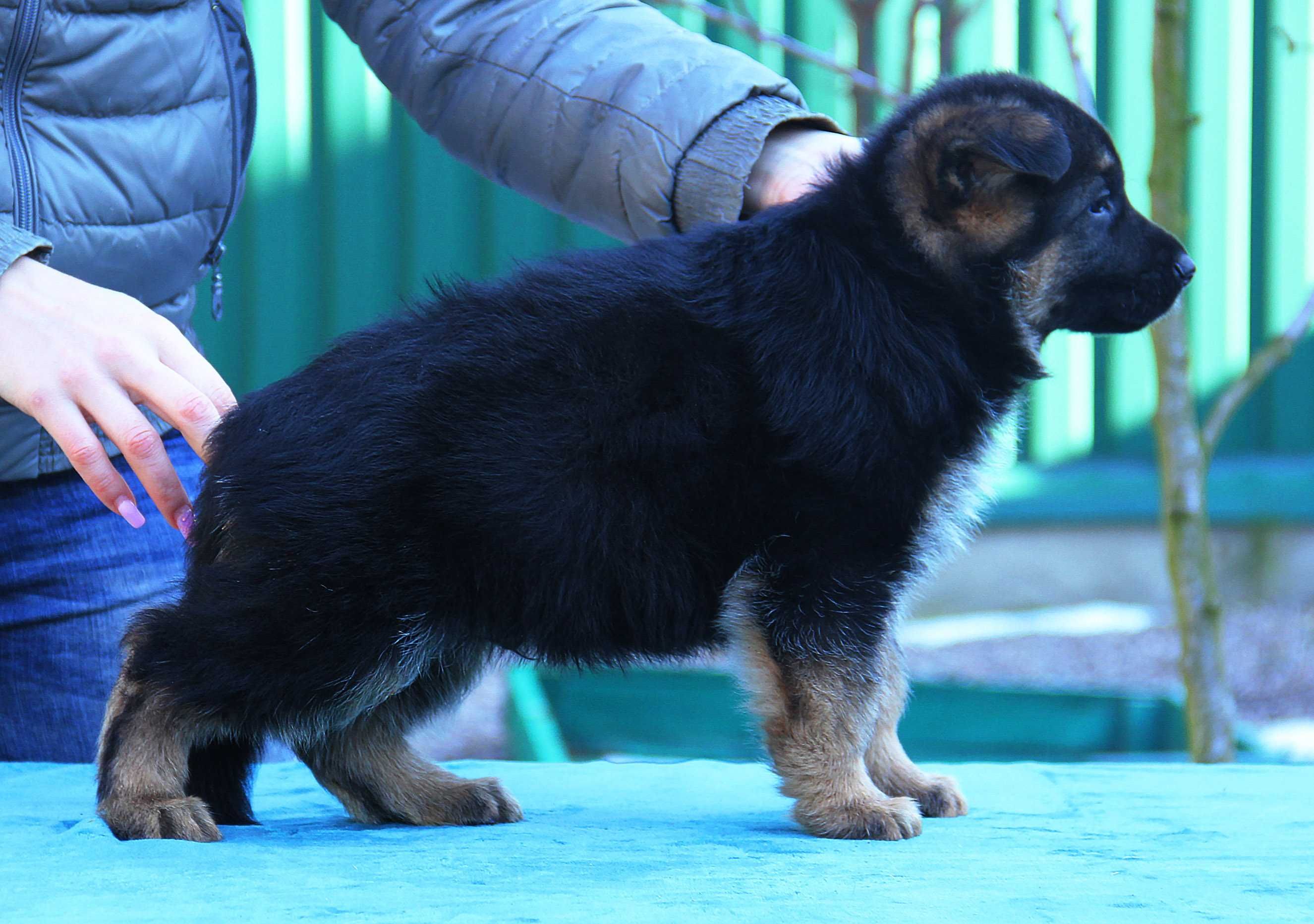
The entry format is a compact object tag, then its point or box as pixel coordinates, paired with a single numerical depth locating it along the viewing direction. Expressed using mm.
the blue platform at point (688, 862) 3631
